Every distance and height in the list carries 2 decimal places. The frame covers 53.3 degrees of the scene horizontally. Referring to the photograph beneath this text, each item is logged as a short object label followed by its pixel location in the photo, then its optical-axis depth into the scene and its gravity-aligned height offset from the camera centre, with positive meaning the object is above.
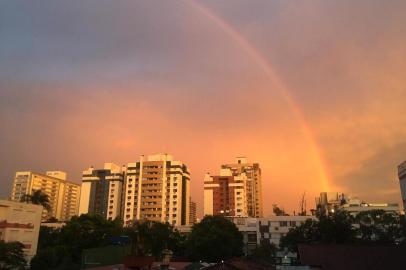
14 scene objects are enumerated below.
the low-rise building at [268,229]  78.12 +3.87
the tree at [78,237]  47.75 +1.70
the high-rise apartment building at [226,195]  126.31 +16.40
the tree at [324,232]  47.62 +2.09
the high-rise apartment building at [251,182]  133.62 +22.23
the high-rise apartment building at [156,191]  119.88 +16.84
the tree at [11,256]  33.38 -0.50
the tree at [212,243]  52.81 +0.83
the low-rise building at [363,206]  97.69 +10.50
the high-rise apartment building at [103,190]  129.38 +18.63
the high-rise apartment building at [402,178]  40.18 +6.96
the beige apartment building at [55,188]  150.75 +22.92
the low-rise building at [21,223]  40.75 +2.68
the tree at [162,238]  56.12 +1.60
